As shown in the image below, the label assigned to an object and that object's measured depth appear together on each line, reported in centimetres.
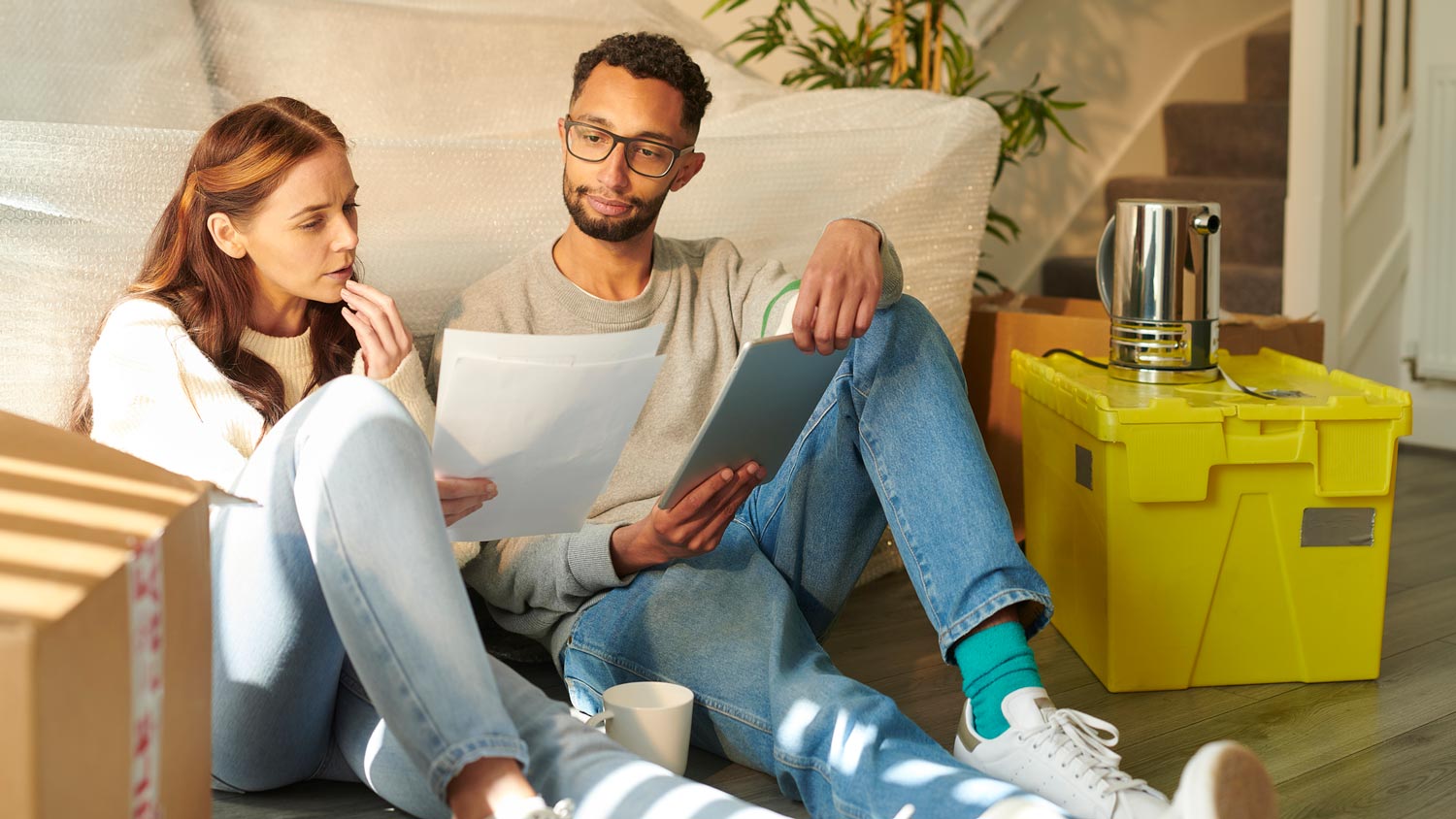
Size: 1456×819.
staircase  298
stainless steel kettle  150
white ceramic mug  109
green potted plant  245
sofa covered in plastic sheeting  130
